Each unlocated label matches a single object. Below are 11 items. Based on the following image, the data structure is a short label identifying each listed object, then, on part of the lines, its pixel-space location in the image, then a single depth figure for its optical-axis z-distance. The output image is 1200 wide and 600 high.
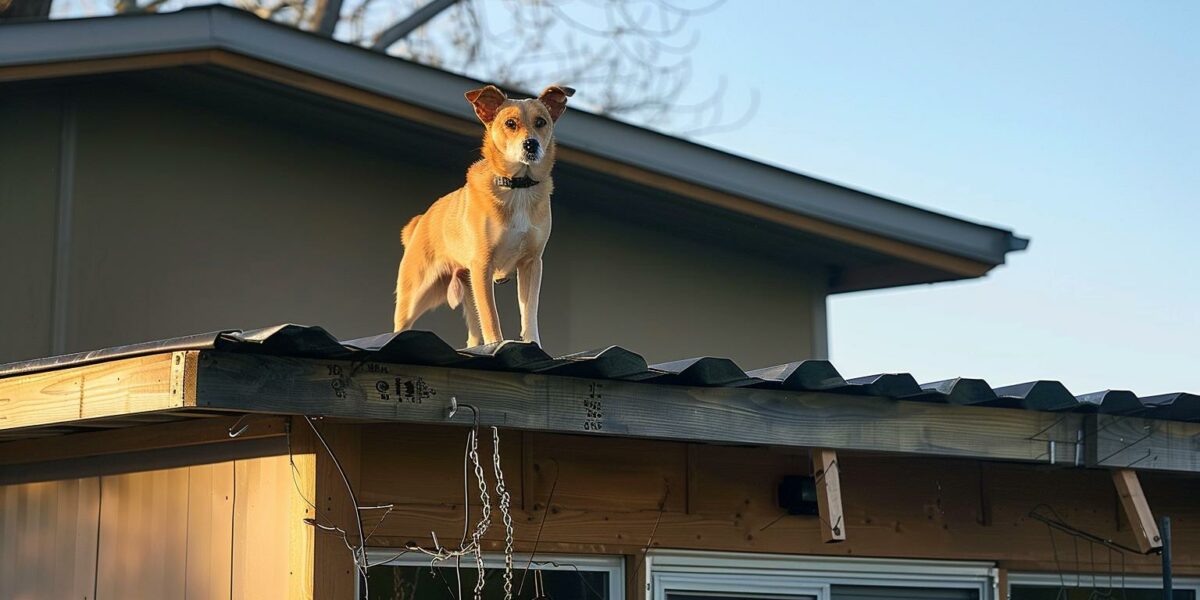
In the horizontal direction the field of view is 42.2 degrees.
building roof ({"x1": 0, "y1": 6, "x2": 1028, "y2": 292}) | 6.97
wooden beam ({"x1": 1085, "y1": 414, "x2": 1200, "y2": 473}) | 6.04
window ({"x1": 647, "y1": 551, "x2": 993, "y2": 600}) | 6.04
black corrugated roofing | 4.27
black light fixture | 6.23
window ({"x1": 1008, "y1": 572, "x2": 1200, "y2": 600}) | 6.95
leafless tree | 17.45
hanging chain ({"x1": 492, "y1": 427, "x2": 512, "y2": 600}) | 4.90
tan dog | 6.02
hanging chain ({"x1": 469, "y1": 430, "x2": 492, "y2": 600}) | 4.95
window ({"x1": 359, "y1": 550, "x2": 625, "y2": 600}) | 5.30
